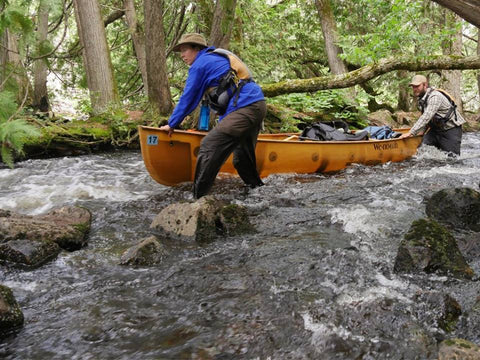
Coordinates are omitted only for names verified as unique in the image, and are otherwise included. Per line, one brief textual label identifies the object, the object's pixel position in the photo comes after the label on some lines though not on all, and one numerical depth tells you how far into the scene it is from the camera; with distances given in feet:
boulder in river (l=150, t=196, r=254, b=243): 15.17
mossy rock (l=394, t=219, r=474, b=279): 11.64
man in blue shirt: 18.75
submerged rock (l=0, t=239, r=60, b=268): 12.80
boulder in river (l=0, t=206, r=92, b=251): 13.60
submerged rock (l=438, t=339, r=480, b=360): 7.39
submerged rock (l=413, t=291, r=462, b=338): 9.44
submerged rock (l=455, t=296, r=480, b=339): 9.03
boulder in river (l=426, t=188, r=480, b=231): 15.75
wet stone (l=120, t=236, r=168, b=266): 13.00
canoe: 20.59
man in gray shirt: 28.27
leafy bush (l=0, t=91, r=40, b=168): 8.66
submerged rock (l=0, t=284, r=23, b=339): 9.27
